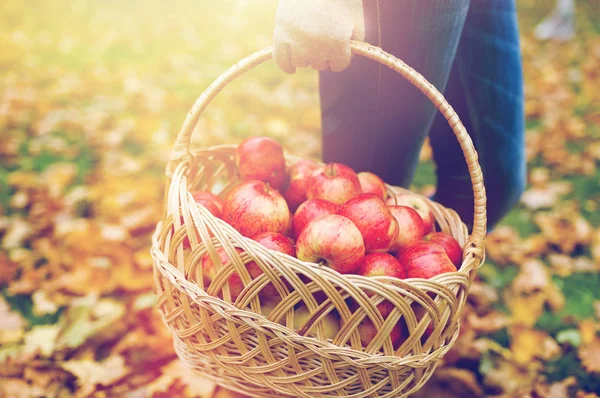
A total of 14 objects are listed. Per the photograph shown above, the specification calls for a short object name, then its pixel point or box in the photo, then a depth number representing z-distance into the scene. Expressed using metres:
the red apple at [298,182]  1.38
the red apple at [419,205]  1.35
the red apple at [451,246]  1.17
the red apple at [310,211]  1.17
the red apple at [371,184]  1.38
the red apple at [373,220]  1.12
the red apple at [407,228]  1.23
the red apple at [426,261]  1.07
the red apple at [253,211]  1.15
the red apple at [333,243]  1.04
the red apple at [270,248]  1.04
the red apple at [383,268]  1.05
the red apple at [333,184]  1.27
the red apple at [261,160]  1.37
